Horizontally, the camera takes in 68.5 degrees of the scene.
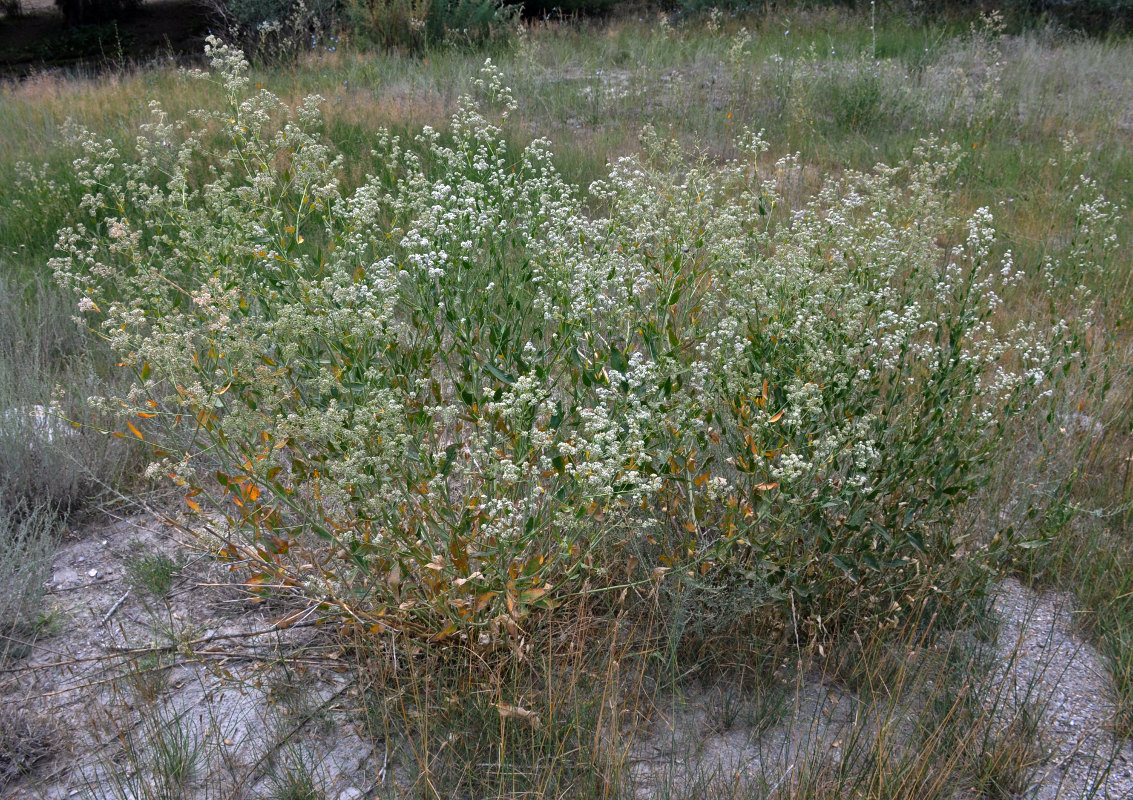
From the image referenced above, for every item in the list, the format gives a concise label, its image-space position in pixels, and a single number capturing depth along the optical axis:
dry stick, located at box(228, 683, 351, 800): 2.35
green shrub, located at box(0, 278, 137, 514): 3.43
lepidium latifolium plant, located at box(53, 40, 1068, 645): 2.44
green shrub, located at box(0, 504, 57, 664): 2.83
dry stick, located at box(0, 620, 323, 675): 2.66
